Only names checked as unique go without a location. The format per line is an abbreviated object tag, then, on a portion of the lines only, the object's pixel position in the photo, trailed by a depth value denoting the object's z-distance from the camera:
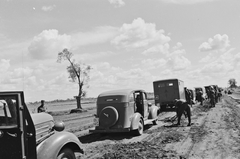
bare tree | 32.87
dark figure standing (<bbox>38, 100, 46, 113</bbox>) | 13.42
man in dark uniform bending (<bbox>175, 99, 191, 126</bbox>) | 13.45
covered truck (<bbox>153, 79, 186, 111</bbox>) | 21.02
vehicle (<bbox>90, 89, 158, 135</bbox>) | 10.12
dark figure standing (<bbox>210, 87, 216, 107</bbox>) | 24.47
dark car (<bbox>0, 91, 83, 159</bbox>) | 4.04
